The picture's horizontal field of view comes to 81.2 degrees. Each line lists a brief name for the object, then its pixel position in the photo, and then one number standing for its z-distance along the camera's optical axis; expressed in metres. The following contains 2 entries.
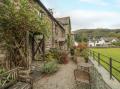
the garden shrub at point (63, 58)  7.14
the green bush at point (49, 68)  4.84
